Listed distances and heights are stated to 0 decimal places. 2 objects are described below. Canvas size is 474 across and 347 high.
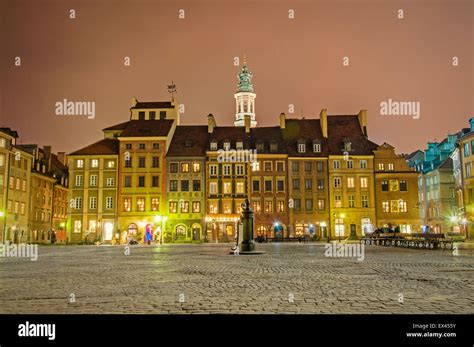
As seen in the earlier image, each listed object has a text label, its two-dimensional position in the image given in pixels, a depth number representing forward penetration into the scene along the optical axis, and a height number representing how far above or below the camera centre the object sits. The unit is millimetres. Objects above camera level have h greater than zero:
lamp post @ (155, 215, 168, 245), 58188 +1141
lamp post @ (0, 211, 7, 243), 49766 +788
